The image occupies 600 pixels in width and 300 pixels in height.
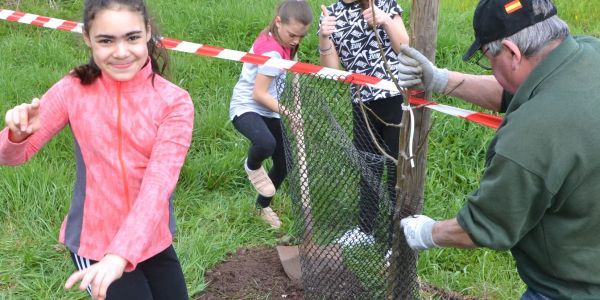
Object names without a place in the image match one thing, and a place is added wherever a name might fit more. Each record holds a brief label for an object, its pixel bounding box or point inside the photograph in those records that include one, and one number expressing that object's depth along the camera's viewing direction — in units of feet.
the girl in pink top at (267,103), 11.96
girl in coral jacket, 6.90
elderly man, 5.96
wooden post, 8.43
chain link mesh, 8.99
